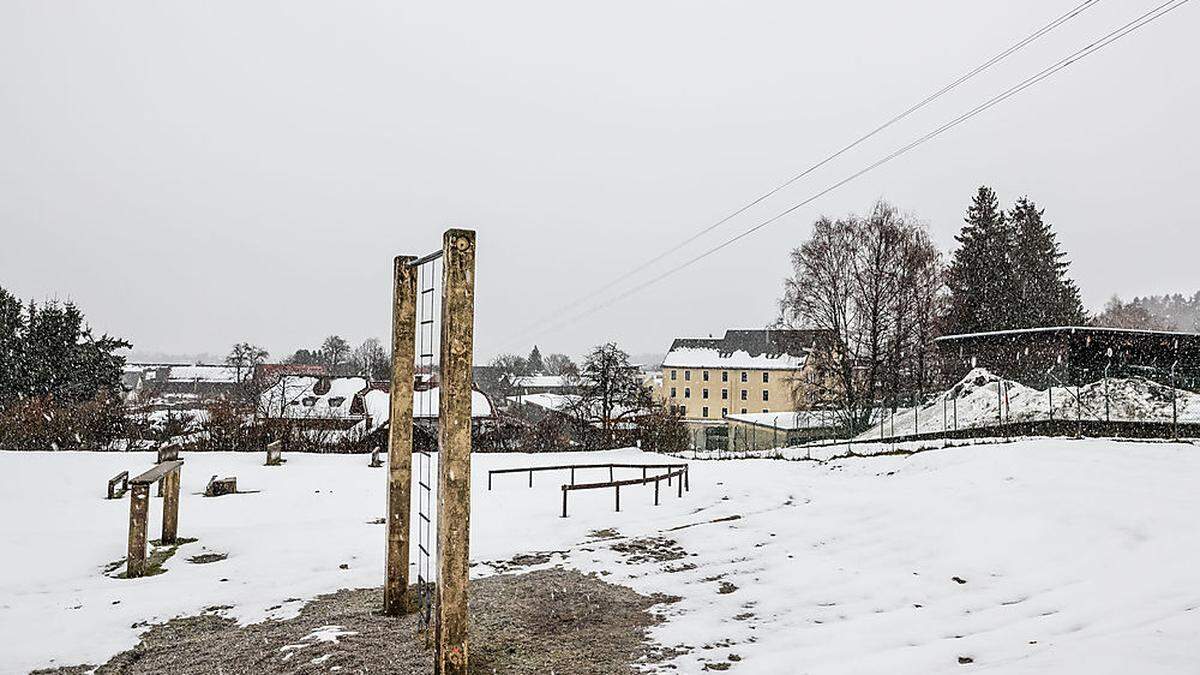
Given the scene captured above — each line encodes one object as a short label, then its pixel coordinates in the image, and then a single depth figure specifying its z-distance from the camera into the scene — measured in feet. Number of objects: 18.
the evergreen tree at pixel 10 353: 87.66
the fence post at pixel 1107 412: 56.44
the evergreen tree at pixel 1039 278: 111.04
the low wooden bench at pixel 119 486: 38.37
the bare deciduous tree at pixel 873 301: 92.12
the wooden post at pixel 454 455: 13.87
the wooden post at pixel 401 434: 19.20
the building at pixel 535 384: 260.21
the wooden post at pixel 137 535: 23.62
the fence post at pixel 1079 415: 55.57
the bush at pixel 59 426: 59.98
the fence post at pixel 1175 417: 52.34
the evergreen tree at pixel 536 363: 373.03
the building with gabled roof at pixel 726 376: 196.65
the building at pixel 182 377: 246.72
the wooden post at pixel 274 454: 53.26
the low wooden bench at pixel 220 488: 39.78
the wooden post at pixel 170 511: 28.53
